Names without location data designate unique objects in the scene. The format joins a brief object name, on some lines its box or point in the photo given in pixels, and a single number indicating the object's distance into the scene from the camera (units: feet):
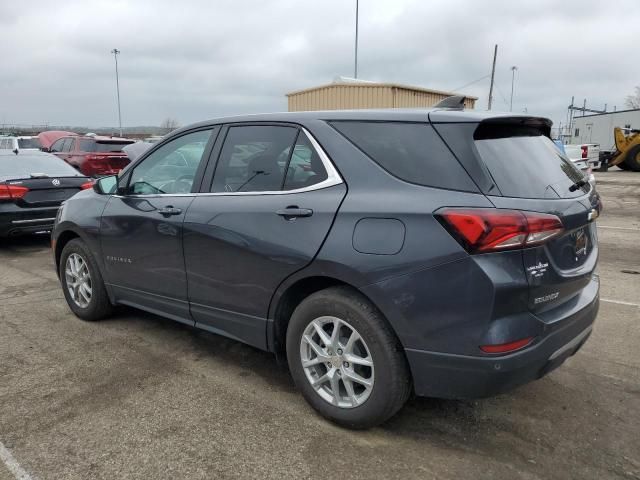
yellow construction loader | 82.28
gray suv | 8.10
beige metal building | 60.85
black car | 24.62
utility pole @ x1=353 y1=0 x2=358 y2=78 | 84.94
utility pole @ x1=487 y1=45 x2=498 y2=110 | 110.01
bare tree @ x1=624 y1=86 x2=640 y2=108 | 258.43
